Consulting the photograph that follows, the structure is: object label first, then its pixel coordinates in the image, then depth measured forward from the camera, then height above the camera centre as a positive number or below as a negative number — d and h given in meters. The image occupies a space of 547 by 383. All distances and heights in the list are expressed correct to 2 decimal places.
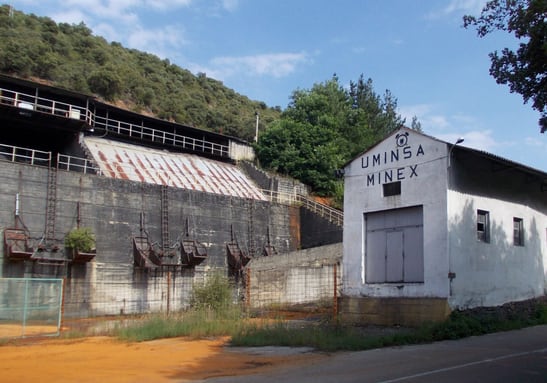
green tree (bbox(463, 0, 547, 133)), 12.38 +4.94
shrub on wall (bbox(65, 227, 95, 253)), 29.88 +0.93
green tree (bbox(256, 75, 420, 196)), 49.62 +11.91
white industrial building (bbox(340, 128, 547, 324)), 18.91 +1.20
